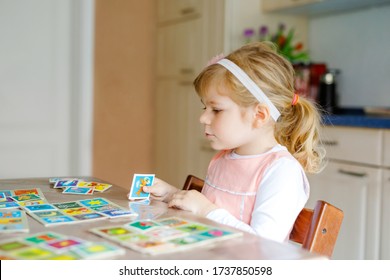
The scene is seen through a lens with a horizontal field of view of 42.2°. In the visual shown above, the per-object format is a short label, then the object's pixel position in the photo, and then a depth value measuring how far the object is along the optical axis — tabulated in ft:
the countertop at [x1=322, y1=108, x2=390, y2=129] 7.46
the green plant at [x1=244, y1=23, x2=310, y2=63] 10.13
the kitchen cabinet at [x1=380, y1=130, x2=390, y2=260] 7.47
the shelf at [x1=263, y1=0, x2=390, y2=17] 9.67
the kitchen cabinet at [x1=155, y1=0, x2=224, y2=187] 10.85
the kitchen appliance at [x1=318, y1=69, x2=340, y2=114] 10.05
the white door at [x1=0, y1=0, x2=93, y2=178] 12.20
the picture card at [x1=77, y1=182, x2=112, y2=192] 4.28
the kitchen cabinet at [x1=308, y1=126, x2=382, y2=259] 7.68
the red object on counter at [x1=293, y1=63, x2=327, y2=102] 10.12
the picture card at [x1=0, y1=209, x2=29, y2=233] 2.84
